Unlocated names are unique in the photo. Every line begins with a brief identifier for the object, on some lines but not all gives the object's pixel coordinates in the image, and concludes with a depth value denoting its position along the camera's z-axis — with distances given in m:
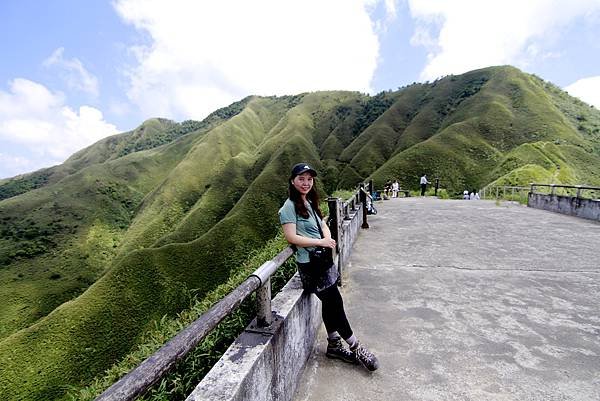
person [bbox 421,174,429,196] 25.71
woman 3.11
